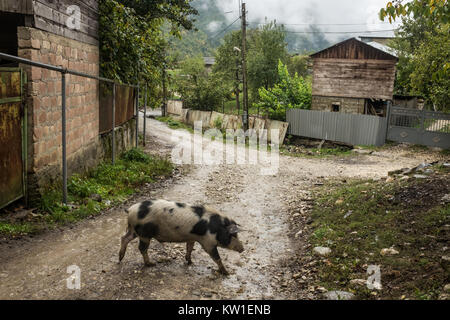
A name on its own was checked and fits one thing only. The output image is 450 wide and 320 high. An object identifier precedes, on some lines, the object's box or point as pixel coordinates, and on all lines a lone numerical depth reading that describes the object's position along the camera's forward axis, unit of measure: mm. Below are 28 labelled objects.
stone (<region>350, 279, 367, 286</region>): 4492
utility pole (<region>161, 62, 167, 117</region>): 29623
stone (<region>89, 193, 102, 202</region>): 7284
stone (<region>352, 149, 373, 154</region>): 16906
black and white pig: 4543
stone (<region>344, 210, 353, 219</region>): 6784
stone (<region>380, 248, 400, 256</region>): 5032
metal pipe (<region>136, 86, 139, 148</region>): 12748
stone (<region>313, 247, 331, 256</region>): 5486
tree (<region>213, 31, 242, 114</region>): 41969
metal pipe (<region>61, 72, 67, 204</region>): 6312
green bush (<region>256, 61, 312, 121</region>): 21516
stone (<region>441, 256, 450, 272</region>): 4295
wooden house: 24250
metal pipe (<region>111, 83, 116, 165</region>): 9430
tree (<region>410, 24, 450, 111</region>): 19078
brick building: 6090
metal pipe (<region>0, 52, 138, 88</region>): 4691
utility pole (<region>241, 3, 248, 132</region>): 20431
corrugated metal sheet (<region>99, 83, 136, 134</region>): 10117
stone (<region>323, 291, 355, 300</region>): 4258
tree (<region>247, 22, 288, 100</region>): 35438
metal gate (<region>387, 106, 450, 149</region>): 16156
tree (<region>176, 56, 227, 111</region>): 27750
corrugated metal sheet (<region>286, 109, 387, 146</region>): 18206
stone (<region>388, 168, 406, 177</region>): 9784
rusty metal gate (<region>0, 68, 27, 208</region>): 5488
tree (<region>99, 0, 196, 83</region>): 9973
